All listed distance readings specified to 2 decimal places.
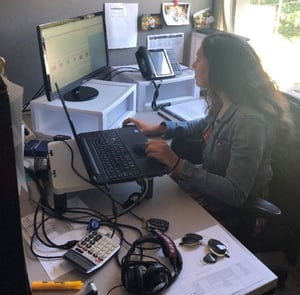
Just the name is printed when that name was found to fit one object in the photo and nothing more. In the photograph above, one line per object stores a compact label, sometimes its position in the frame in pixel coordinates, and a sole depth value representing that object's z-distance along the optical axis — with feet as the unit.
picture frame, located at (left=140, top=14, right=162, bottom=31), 6.49
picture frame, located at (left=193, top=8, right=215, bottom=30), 7.10
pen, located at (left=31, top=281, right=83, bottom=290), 2.79
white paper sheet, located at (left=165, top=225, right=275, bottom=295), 2.87
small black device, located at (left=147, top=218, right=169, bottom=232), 3.46
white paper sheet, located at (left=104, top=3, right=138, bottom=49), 6.13
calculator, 2.98
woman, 3.91
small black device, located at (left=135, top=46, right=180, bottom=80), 6.10
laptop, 3.70
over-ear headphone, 2.76
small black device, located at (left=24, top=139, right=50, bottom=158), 4.48
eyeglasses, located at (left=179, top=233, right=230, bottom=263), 3.17
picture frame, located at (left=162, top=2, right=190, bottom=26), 6.66
